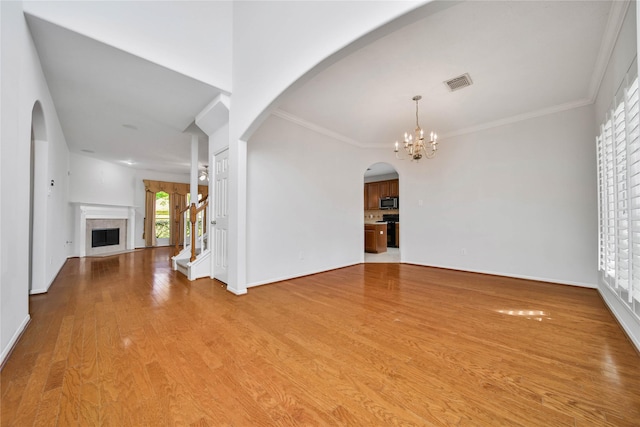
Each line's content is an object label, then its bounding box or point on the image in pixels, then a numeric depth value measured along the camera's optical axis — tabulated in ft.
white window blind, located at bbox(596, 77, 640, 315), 6.24
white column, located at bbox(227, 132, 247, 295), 10.40
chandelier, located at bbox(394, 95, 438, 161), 11.44
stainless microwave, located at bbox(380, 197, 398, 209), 26.89
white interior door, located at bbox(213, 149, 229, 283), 12.18
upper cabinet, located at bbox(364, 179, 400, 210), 27.25
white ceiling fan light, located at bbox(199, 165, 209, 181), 19.14
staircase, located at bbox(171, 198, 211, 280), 12.80
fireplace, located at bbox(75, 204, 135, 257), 21.26
